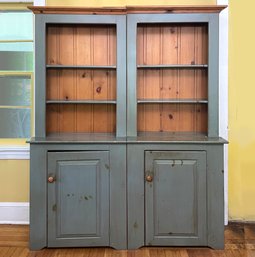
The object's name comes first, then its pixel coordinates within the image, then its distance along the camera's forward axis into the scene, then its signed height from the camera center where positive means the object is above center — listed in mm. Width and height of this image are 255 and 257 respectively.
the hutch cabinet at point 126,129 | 2852 -45
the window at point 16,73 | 3486 +511
